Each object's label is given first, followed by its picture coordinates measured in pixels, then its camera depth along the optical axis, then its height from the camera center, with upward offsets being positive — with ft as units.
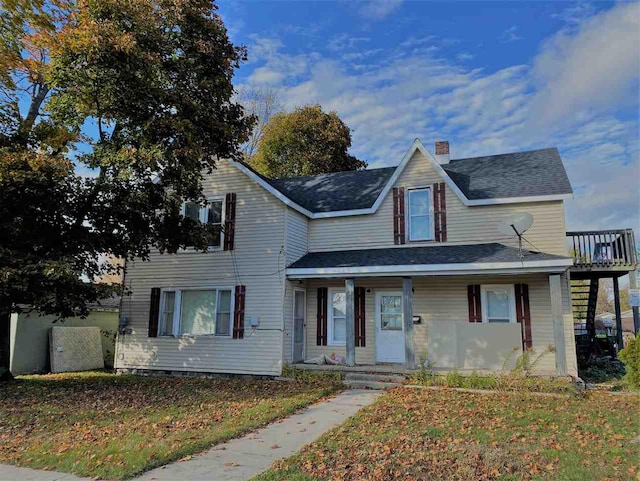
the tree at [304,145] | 88.84 +33.84
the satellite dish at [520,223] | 35.70 +7.47
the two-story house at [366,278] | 38.01 +3.32
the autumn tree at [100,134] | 31.71 +14.00
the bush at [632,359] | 29.32 -2.84
